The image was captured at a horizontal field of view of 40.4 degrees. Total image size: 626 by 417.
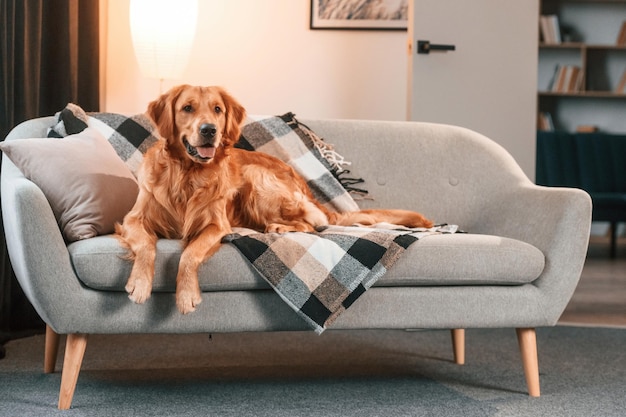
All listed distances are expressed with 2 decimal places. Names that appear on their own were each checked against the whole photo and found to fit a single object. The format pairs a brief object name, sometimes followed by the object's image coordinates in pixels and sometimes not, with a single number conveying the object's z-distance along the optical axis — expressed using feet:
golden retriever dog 7.16
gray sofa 7.19
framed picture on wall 15.60
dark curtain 10.93
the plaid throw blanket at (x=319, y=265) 7.41
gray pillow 7.82
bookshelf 23.00
